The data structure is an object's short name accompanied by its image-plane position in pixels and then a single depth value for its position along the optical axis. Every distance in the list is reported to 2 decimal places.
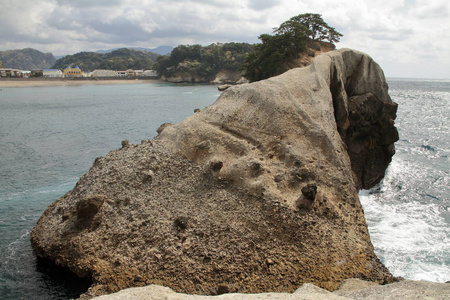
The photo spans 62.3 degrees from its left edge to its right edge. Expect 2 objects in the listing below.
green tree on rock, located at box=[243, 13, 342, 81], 46.09
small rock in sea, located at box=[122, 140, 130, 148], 18.04
